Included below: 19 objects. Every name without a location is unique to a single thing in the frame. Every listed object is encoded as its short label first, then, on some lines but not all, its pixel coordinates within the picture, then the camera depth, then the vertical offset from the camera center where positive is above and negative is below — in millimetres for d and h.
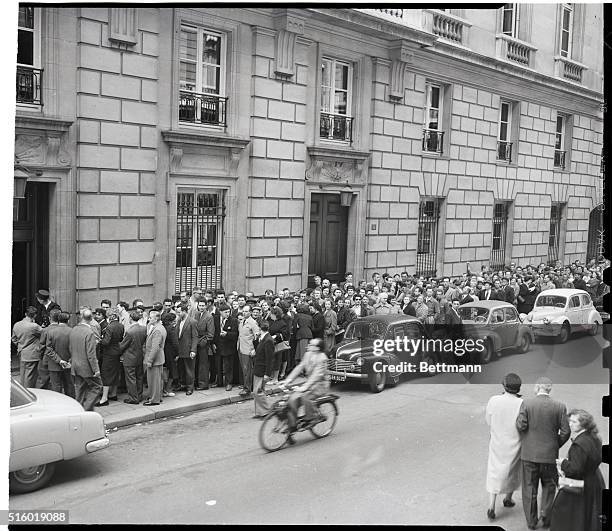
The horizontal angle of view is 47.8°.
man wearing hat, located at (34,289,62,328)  12438 -1801
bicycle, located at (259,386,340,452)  10039 -3066
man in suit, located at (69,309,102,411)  10805 -2318
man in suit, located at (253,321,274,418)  12406 -2578
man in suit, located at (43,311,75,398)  10914 -2204
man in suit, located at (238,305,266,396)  12852 -2362
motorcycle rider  10297 -2502
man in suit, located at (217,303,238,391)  13125 -2397
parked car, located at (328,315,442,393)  12875 -2500
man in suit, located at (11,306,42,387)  11016 -2232
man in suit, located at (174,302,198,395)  12695 -2362
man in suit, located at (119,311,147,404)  11797 -2449
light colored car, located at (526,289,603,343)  16922 -2151
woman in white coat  7957 -2541
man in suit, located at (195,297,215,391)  12930 -2419
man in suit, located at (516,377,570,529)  7652 -2405
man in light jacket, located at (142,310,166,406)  11891 -2483
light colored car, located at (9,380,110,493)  8086 -2764
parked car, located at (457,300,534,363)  14836 -2253
